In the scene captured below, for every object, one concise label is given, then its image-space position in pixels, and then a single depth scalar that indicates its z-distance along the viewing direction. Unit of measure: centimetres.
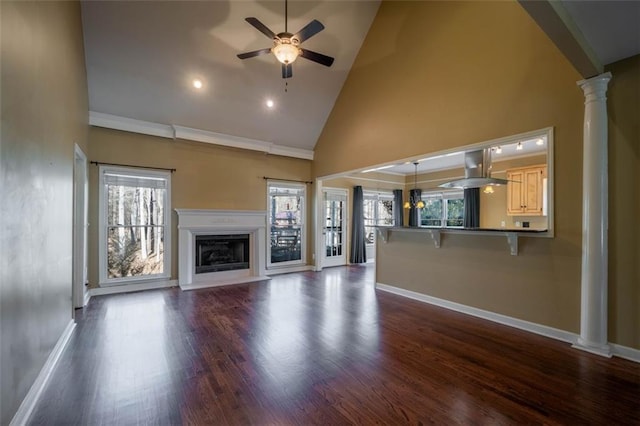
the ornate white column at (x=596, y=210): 274
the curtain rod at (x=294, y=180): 654
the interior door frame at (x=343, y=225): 755
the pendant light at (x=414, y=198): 902
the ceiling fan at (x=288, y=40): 303
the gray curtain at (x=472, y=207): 755
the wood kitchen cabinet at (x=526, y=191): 625
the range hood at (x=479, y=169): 426
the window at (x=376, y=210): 870
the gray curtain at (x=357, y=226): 812
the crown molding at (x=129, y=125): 472
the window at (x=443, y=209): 844
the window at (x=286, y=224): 678
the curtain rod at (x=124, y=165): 473
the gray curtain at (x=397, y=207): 916
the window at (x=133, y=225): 487
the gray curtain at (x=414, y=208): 912
